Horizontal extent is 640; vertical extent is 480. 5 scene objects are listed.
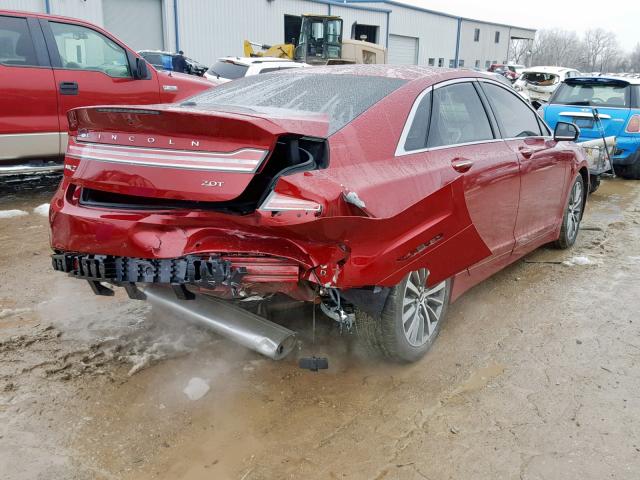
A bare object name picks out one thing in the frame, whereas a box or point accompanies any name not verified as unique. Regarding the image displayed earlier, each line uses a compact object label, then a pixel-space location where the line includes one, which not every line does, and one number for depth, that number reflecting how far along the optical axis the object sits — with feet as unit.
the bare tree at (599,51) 312.75
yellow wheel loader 72.54
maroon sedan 8.40
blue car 30.17
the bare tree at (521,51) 228.39
